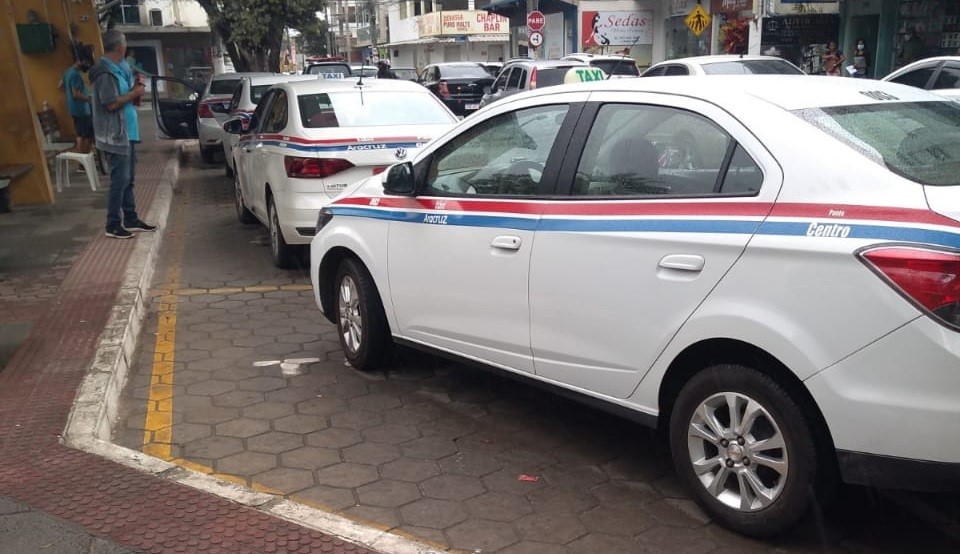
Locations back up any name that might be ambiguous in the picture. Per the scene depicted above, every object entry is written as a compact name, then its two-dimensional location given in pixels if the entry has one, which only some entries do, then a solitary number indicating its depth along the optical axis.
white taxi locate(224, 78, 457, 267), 7.32
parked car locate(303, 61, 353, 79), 25.06
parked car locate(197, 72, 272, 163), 16.69
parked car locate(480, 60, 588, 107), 17.88
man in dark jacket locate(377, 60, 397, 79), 27.67
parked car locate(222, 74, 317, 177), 13.43
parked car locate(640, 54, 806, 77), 14.16
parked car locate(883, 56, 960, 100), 10.55
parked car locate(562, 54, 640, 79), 19.56
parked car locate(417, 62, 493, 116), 23.64
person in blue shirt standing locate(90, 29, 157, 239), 8.44
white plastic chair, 12.23
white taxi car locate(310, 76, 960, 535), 2.81
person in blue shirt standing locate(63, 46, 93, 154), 13.43
